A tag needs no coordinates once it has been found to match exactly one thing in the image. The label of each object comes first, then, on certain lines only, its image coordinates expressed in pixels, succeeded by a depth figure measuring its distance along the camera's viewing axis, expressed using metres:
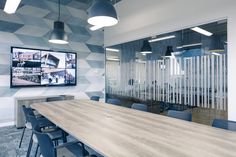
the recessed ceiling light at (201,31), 3.45
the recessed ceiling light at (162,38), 4.14
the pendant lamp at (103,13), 2.46
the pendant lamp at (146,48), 4.69
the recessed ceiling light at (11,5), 3.40
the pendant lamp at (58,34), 3.65
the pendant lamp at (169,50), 4.11
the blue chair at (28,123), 2.81
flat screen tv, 4.67
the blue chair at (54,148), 1.61
